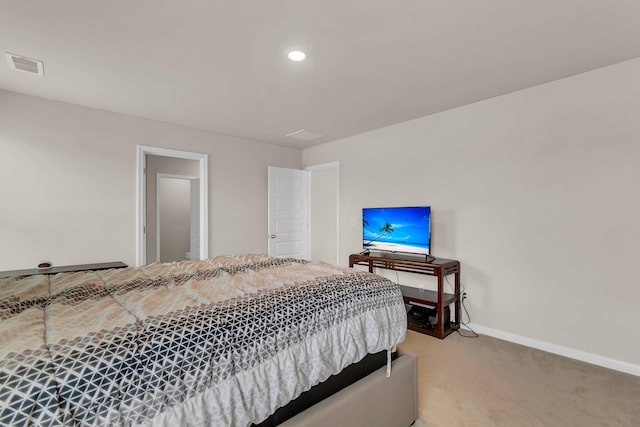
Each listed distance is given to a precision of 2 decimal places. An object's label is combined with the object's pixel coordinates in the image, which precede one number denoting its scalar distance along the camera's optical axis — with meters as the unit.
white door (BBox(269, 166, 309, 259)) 5.05
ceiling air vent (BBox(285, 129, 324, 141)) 4.46
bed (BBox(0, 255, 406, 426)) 0.83
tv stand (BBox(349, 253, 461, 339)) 3.11
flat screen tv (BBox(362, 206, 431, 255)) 3.51
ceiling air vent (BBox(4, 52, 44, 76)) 2.36
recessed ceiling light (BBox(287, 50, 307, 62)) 2.28
